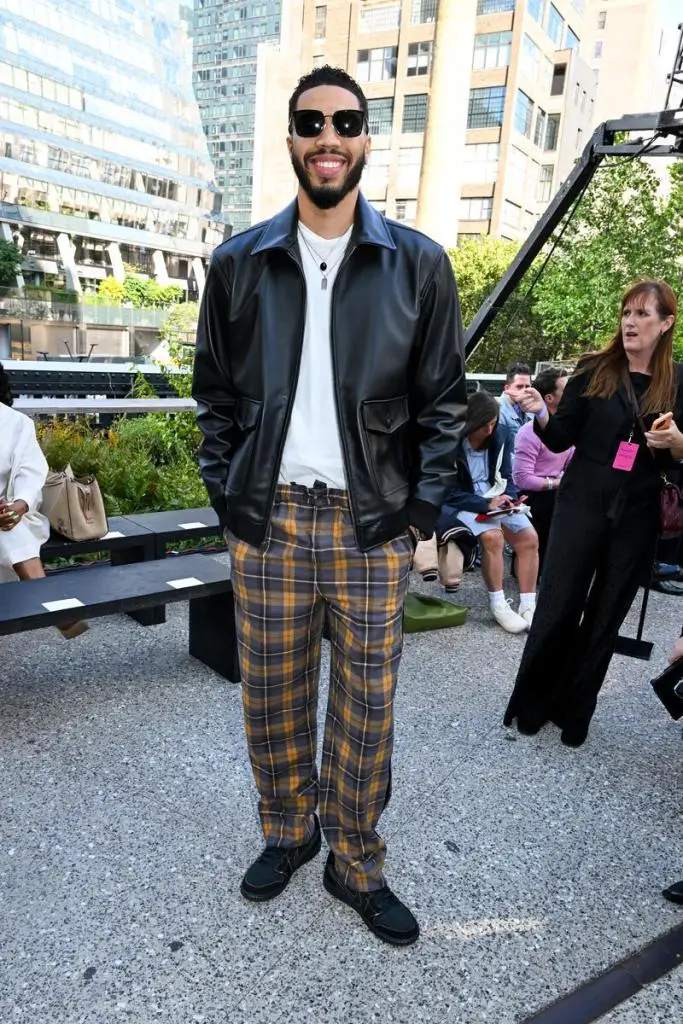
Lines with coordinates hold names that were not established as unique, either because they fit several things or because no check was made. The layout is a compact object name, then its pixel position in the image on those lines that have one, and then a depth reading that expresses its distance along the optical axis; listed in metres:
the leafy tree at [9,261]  63.97
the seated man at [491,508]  5.23
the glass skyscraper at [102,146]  79.00
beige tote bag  4.55
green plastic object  5.02
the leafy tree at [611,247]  21.34
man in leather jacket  2.09
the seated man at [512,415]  5.69
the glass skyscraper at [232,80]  157.75
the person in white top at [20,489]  3.98
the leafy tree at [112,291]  73.35
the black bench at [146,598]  3.41
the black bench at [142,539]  4.59
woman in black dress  3.40
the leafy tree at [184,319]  53.26
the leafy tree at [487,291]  32.47
